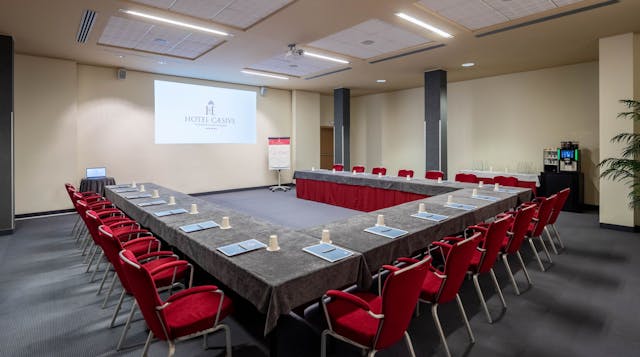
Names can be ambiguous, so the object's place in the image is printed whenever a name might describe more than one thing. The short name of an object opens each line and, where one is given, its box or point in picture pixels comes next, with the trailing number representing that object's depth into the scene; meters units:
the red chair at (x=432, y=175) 7.17
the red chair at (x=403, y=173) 7.50
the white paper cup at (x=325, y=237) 2.44
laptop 7.14
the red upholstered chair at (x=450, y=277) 2.12
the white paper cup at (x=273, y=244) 2.32
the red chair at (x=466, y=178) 6.73
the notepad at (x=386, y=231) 2.67
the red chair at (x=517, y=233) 3.11
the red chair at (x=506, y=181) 6.23
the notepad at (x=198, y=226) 2.84
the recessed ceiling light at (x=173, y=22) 4.44
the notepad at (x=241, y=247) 2.26
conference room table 1.89
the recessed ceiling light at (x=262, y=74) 8.01
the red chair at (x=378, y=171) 7.90
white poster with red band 10.27
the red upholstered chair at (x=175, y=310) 1.74
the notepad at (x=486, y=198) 4.26
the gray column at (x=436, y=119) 7.79
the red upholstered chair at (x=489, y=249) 2.62
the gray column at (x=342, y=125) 10.41
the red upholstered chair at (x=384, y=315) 1.67
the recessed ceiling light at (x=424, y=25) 4.56
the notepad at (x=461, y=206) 3.71
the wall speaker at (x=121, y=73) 7.65
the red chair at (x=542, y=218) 3.70
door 12.59
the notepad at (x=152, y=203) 3.96
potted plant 5.09
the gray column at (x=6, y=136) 5.41
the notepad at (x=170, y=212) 3.45
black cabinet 6.90
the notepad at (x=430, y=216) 3.21
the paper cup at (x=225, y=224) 2.89
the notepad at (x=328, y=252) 2.16
